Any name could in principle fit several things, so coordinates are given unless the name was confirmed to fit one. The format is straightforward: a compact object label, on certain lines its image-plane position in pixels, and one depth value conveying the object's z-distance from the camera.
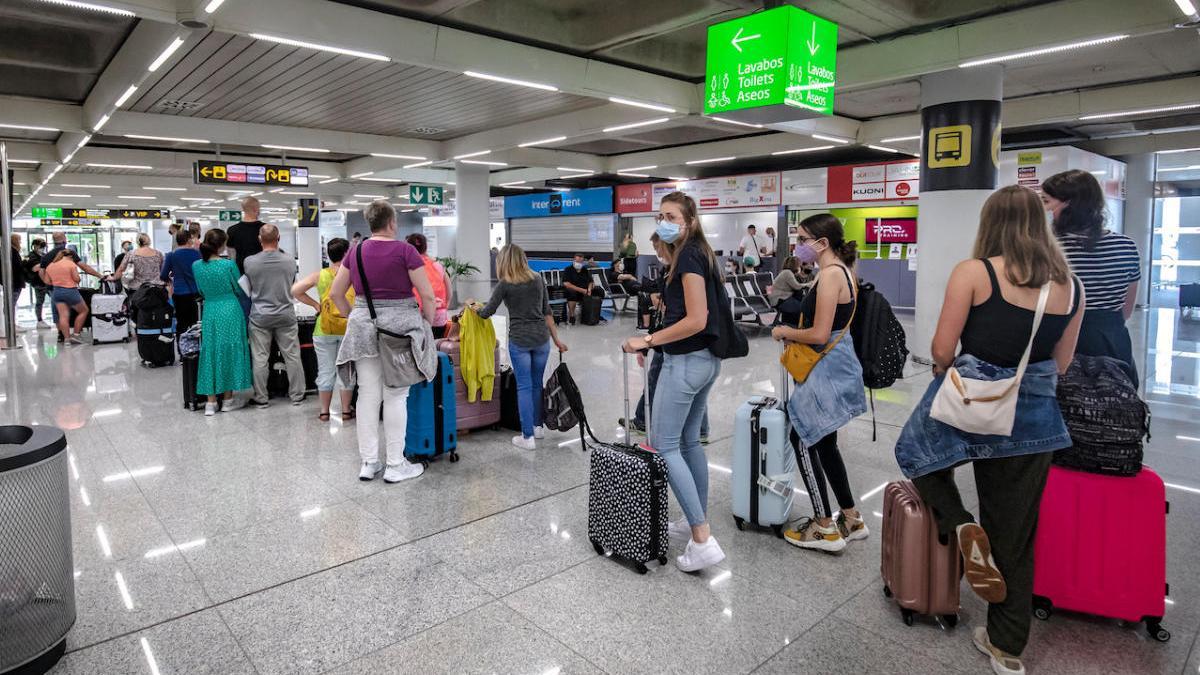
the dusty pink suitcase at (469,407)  5.32
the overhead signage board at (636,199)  21.14
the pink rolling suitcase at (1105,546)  2.62
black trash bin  2.32
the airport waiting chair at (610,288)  15.73
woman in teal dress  6.13
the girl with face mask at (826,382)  3.25
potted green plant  15.09
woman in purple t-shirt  4.23
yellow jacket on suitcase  5.20
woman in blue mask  3.01
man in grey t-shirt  6.17
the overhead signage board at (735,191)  18.08
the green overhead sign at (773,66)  6.34
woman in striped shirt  2.82
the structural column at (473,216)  17.16
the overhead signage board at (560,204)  22.53
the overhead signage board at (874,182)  15.40
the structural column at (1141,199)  16.09
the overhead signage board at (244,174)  13.20
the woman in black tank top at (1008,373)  2.33
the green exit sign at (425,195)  18.84
